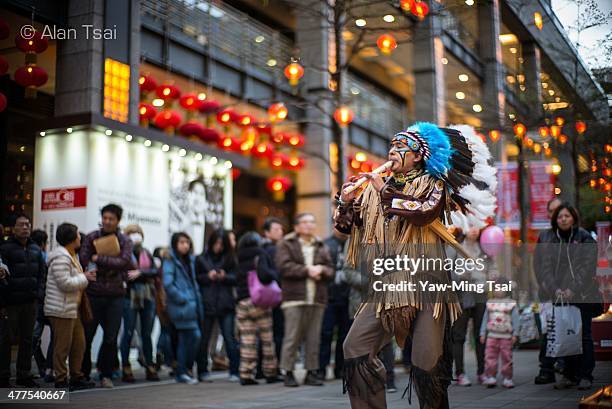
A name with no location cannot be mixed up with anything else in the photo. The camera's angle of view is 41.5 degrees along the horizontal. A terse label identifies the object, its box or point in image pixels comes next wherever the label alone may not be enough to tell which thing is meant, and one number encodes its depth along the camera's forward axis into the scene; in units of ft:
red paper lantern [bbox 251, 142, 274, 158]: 58.29
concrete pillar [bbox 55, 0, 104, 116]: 32.09
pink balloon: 30.53
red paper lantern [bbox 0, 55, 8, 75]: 29.05
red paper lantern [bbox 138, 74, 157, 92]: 44.80
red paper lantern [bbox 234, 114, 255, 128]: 53.47
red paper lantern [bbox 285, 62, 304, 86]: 42.32
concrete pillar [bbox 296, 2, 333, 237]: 63.93
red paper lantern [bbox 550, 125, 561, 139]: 27.12
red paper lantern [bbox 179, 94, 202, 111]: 49.62
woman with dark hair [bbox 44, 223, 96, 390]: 25.05
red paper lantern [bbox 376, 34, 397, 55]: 42.65
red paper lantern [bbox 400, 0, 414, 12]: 35.60
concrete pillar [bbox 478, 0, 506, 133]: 29.91
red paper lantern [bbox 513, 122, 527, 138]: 31.35
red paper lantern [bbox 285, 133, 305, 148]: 59.65
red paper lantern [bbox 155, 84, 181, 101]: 47.16
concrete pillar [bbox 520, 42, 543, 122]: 27.84
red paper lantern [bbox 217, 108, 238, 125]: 51.88
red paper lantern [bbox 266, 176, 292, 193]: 66.44
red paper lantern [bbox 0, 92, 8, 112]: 28.85
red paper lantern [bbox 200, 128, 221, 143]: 51.31
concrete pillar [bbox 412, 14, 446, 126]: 39.86
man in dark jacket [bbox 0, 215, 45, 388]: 26.00
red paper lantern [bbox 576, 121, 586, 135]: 23.42
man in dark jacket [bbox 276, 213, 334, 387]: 29.32
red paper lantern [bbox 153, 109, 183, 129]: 48.62
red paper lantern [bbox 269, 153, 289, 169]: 61.31
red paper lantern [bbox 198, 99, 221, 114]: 50.72
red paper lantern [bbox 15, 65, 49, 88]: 29.58
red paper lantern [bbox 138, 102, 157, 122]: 45.68
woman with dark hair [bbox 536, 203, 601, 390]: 25.04
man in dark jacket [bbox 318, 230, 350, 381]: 31.12
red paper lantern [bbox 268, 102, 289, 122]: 50.01
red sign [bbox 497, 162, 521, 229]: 35.14
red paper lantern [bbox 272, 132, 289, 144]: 58.23
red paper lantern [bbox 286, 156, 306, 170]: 62.64
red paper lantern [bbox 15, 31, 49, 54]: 29.81
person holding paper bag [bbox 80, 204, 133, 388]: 27.04
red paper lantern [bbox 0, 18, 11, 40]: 28.32
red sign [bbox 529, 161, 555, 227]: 30.91
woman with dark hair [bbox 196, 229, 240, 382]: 31.81
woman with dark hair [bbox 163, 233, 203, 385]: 29.86
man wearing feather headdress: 15.35
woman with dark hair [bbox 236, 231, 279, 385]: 30.37
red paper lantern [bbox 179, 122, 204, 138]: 50.67
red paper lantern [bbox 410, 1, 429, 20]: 35.63
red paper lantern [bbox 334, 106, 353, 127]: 42.81
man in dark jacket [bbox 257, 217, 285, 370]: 32.91
